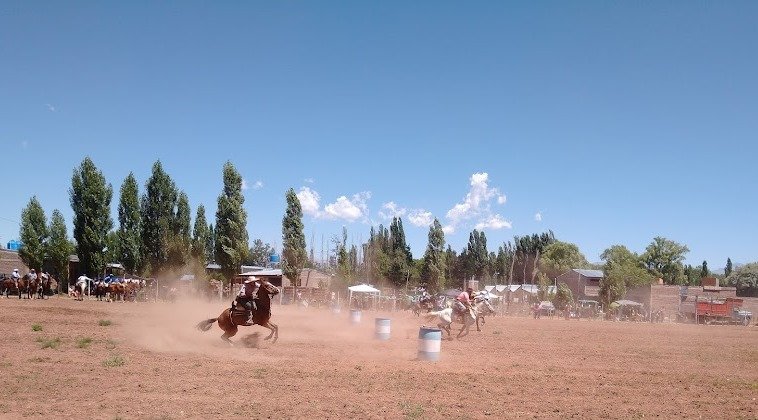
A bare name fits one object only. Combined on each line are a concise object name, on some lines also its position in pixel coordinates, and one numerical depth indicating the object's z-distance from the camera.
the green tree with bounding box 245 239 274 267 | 138.12
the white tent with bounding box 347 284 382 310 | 53.16
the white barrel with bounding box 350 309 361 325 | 28.36
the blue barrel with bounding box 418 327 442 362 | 15.96
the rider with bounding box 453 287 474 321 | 23.33
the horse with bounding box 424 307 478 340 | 22.17
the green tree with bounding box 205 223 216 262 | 92.88
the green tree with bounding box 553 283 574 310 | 60.94
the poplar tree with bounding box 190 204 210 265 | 67.88
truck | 59.12
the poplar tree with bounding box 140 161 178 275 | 62.84
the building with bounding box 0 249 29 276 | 71.62
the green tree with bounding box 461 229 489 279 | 112.94
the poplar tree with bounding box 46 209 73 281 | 59.78
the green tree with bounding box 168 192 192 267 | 62.91
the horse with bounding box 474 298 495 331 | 28.59
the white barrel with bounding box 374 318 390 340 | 21.97
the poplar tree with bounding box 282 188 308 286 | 67.43
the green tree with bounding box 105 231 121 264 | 59.12
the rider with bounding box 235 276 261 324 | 17.80
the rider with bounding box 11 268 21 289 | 40.25
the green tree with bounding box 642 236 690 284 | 122.19
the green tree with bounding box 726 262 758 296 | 119.04
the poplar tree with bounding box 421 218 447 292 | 87.88
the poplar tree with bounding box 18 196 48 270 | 61.19
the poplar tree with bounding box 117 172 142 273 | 62.72
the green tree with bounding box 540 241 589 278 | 124.06
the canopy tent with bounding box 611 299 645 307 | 66.36
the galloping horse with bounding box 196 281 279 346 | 17.61
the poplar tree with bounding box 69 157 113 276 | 58.00
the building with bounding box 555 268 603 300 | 93.50
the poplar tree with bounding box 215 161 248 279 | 61.44
